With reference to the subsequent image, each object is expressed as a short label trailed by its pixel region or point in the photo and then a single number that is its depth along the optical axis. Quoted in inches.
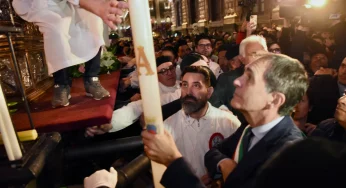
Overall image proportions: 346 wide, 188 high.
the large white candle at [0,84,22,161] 38.3
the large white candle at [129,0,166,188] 37.4
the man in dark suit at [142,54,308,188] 53.6
